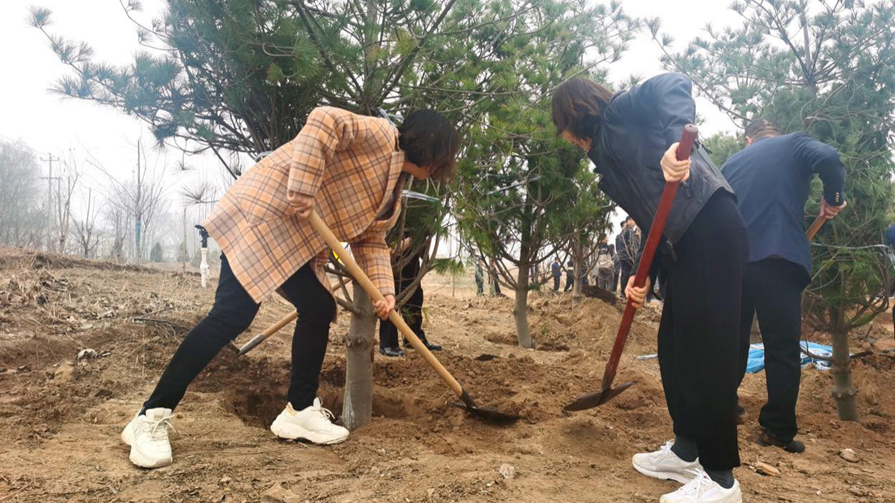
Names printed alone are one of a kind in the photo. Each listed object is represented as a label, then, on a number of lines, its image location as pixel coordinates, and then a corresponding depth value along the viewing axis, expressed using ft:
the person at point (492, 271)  18.49
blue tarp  15.90
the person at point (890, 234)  9.91
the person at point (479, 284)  31.74
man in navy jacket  8.32
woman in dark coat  5.90
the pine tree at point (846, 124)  10.70
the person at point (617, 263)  35.49
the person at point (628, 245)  28.43
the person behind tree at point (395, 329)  14.76
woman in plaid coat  6.61
